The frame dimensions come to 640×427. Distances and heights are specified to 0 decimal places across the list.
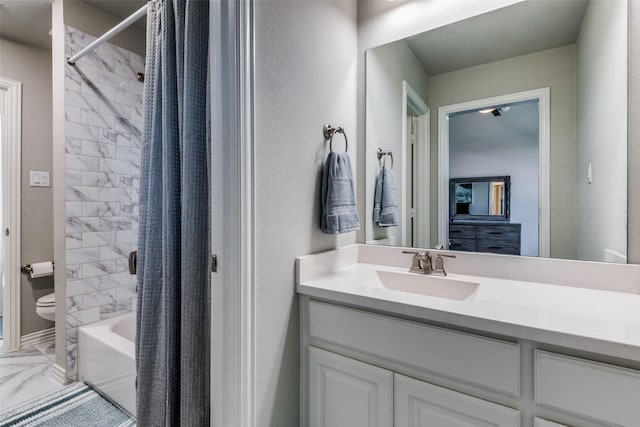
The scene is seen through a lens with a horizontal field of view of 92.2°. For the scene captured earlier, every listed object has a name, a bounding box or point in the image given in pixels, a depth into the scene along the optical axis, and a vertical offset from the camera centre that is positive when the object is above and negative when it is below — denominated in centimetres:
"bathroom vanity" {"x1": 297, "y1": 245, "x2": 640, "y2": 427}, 74 -38
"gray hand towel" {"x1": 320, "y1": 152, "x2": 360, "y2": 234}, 131 +6
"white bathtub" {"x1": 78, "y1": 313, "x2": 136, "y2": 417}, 157 -82
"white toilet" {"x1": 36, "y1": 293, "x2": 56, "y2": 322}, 221 -70
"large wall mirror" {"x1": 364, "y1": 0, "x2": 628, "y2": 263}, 114 +36
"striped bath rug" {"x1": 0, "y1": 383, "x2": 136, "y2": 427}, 154 -106
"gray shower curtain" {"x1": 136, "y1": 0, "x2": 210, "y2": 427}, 108 -6
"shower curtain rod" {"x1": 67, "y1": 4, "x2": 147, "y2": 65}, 144 +92
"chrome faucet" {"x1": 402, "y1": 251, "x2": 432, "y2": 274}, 140 -25
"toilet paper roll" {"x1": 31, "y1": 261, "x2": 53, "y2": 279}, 238 -46
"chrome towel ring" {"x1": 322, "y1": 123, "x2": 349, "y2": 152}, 139 +36
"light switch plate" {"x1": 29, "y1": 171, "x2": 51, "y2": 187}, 241 +26
